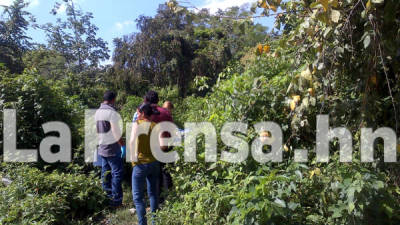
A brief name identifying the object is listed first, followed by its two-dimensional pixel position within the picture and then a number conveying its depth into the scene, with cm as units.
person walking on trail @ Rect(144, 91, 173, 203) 358
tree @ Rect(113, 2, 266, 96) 1234
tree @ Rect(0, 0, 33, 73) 1351
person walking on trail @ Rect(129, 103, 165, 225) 328
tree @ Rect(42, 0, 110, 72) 1766
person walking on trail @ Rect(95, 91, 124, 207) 416
